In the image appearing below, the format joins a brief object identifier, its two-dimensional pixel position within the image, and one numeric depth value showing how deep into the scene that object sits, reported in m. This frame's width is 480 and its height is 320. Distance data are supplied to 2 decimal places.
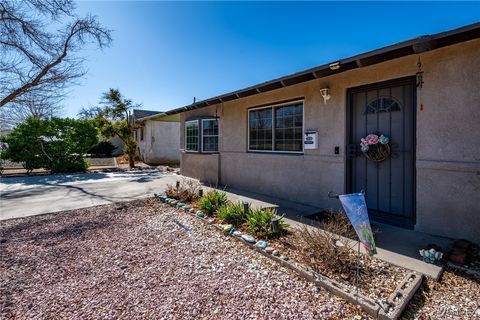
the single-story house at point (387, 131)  3.60
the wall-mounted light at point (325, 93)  5.26
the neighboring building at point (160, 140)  17.23
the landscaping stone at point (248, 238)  3.80
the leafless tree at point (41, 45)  11.05
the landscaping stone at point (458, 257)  3.00
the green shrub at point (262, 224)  3.96
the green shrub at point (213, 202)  5.34
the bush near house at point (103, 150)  22.32
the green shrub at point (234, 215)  4.59
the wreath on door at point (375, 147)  4.52
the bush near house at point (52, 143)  11.90
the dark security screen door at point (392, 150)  4.34
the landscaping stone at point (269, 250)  3.43
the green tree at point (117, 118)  15.07
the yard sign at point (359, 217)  2.48
